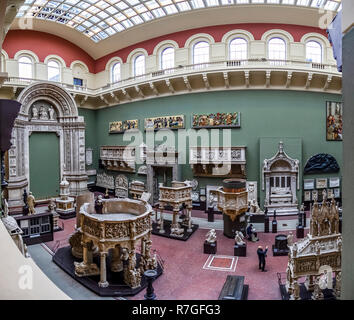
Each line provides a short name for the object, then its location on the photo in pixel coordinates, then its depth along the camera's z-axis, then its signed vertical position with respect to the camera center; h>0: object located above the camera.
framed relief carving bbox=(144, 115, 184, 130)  18.27 +2.62
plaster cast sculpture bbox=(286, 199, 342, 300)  6.61 -2.77
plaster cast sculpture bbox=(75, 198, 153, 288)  7.86 -2.65
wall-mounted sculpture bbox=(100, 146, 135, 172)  20.47 -0.12
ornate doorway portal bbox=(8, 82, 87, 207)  17.98 +2.20
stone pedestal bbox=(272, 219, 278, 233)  13.07 -3.92
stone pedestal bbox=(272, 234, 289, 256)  10.21 -3.96
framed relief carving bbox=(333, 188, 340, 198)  17.64 -2.78
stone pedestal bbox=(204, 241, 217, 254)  10.54 -4.03
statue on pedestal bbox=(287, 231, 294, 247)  10.12 -3.52
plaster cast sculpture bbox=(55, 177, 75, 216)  16.62 -3.07
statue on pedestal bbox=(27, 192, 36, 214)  15.45 -2.95
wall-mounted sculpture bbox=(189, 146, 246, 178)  16.33 -0.38
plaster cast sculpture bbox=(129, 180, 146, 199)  18.27 -2.48
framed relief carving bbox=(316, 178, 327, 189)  16.98 -2.03
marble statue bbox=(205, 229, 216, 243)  10.70 -3.63
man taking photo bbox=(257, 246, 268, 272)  8.75 -3.70
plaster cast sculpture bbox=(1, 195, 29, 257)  4.38 -1.35
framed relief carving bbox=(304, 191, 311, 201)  16.86 -2.88
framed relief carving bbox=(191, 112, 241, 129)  16.86 +2.51
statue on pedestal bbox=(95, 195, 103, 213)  15.52 -3.29
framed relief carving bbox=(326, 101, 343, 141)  16.89 +2.32
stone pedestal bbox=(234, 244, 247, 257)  10.24 -4.02
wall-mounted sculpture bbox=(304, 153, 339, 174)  16.81 -0.68
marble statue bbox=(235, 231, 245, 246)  10.34 -3.68
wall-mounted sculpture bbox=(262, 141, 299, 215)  16.25 -1.89
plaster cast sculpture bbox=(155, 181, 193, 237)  12.77 -2.40
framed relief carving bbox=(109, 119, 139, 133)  20.67 +2.76
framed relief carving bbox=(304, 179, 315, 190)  16.78 -2.06
